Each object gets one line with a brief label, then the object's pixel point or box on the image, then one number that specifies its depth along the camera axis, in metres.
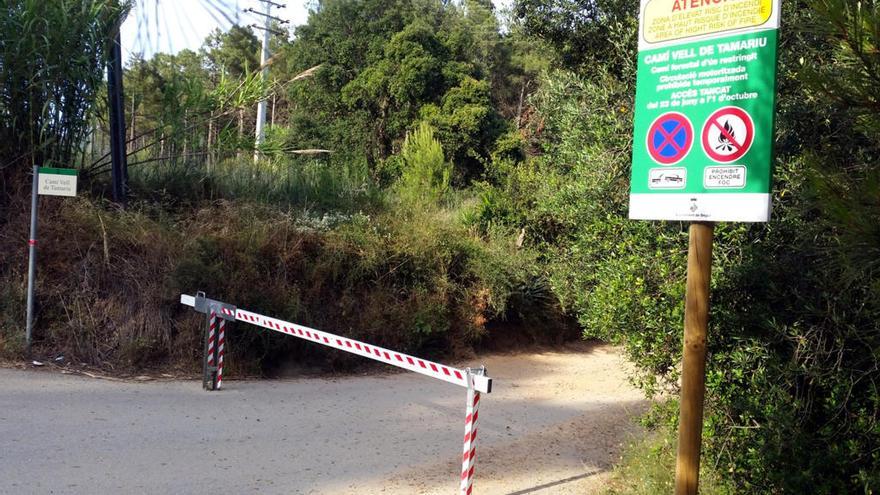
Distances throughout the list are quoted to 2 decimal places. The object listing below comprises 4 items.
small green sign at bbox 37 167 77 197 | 9.91
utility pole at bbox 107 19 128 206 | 11.13
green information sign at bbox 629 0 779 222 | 3.59
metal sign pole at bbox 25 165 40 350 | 9.88
